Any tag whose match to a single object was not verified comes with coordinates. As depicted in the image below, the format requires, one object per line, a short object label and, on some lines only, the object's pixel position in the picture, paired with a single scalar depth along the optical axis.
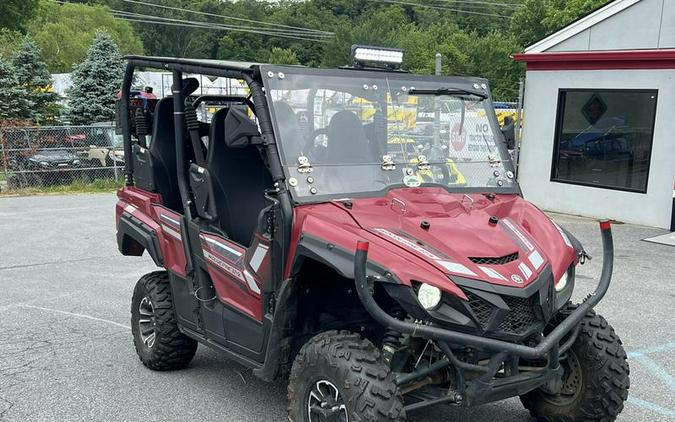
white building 11.34
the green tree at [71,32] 52.59
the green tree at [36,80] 22.77
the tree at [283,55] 65.14
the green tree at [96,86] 23.38
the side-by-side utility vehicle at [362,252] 3.12
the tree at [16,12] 32.03
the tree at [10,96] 21.28
